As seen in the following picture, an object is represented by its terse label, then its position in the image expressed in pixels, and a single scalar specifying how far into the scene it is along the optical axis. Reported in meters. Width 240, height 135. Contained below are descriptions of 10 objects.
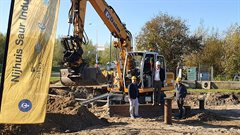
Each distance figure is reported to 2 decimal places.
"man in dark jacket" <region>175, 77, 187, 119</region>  11.36
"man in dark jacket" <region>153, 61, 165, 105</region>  12.03
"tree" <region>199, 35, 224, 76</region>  33.07
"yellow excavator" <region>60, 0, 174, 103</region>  10.20
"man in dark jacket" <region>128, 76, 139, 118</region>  10.82
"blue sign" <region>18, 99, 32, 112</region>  5.42
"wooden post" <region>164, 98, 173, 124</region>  9.98
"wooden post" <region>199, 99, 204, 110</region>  13.29
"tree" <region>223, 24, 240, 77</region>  28.09
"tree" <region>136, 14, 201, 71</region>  31.01
